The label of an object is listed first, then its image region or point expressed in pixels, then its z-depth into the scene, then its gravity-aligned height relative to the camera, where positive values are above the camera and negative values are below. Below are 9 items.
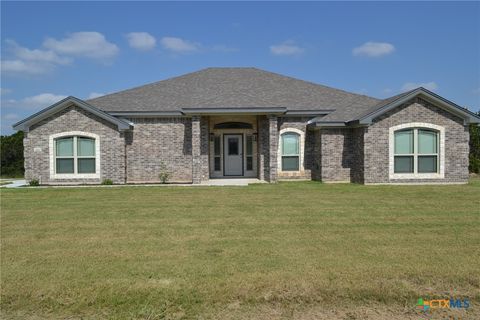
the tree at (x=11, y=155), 31.34 +0.28
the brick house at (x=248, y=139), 16.58 +0.94
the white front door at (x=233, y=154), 20.02 +0.22
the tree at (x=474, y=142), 24.34 +1.05
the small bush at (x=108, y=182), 17.20 -1.12
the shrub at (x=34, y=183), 17.16 -1.16
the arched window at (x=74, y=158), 17.31 +0.01
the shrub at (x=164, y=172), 18.17 -0.72
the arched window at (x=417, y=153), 16.62 +0.22
